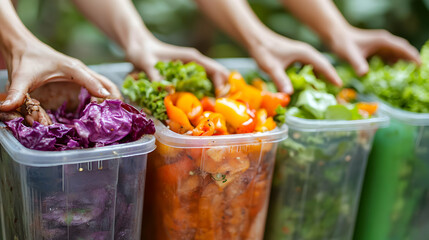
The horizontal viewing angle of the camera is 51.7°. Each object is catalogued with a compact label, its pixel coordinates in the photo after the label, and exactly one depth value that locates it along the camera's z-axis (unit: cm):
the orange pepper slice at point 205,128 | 101
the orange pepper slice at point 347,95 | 142
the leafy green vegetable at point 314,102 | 119
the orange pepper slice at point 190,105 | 107
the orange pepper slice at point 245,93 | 118
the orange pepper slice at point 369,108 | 129
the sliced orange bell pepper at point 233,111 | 106
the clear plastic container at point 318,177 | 118
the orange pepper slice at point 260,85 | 132
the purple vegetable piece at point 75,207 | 87
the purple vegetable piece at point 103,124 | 89
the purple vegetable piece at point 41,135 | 86
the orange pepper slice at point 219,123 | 103
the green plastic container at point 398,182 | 128
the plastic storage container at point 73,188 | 85
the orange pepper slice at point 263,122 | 109
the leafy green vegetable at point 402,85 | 135
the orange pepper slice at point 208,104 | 113
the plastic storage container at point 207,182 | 100
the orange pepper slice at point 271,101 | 120
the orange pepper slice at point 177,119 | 104
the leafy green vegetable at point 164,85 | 110
